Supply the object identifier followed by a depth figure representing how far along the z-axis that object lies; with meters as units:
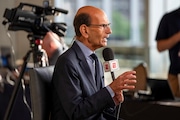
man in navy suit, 3.07
